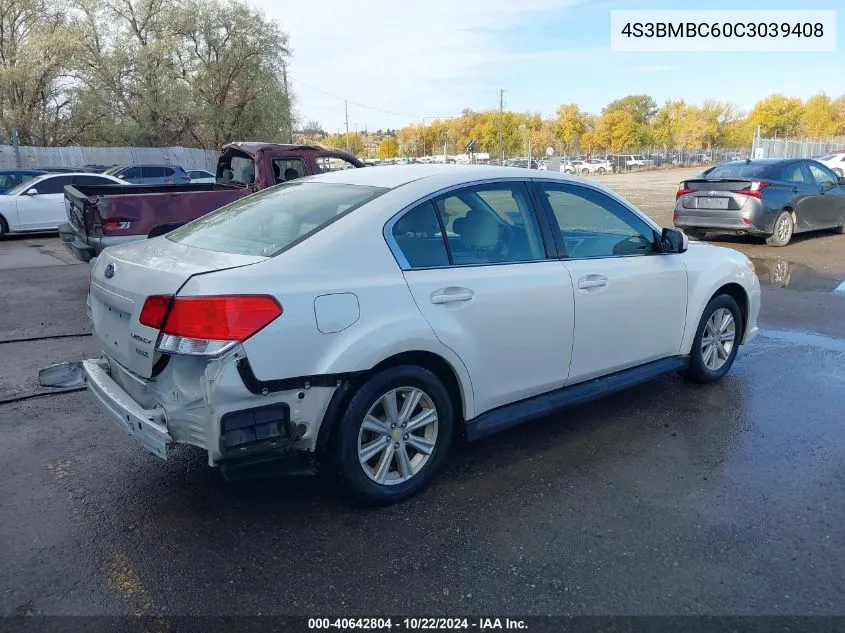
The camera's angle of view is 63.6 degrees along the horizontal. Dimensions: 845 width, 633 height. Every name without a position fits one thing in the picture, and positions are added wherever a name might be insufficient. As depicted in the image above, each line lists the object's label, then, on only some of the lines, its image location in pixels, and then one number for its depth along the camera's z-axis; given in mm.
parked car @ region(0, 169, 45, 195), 16141
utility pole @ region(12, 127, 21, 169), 26994
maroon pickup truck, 7848
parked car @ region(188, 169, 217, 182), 27750
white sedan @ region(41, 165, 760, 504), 2902
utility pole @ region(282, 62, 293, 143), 42978
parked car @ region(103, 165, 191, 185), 22188
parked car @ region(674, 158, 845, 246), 11914
